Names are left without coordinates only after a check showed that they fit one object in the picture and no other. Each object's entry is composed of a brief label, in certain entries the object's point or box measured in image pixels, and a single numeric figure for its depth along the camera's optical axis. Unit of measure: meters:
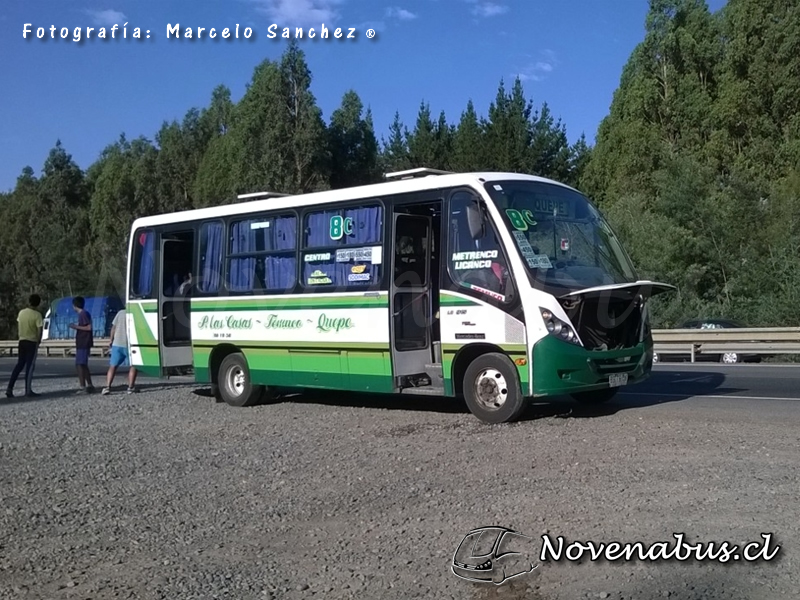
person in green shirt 16.92
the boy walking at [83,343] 17.59
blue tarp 44.50
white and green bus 10.92
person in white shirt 16.56
